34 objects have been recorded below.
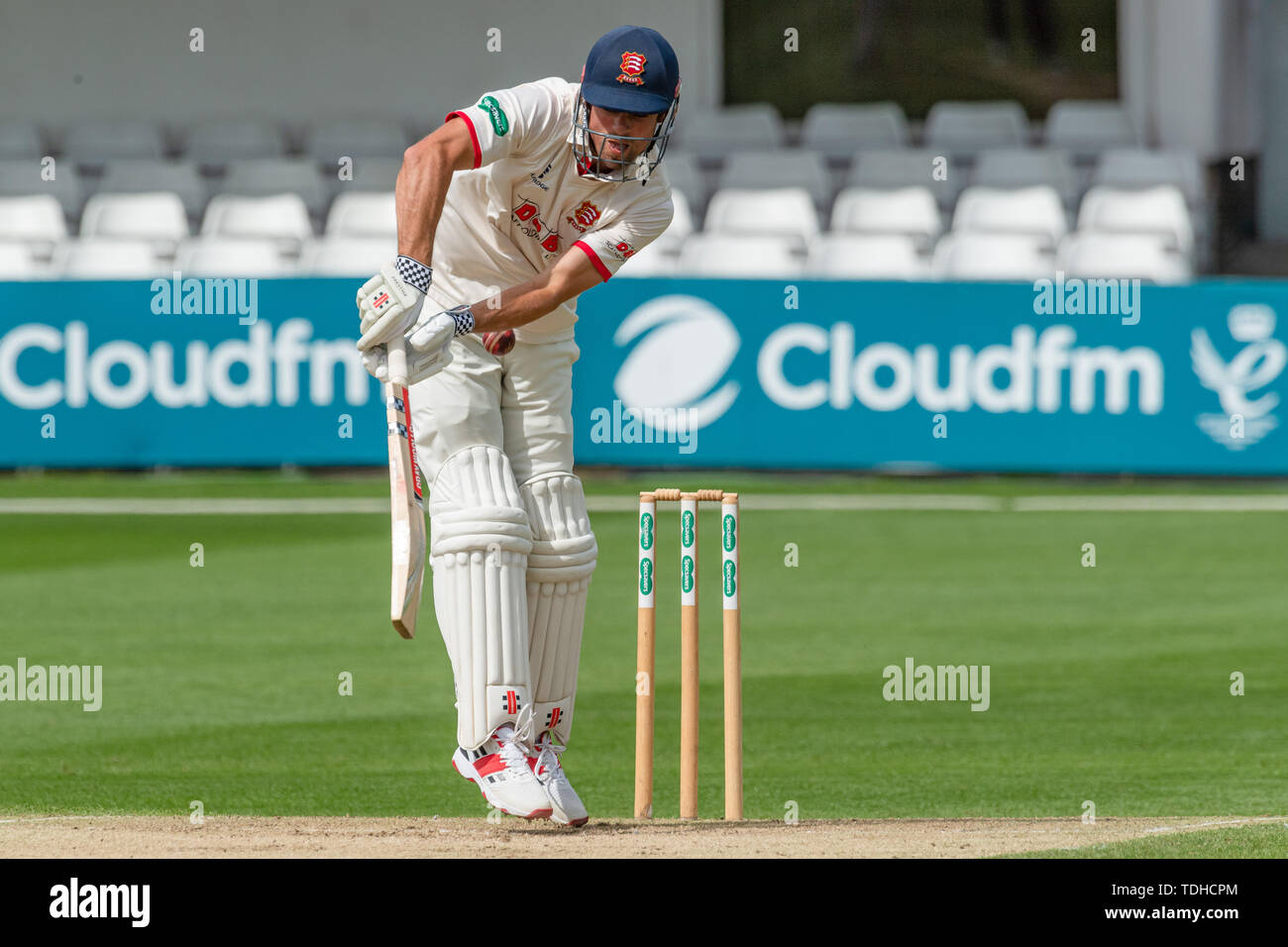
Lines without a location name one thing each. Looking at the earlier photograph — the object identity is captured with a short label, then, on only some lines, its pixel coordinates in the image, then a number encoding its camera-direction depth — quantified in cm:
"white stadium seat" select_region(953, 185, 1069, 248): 1625
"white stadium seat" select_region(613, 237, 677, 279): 1520
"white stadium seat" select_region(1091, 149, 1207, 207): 1675
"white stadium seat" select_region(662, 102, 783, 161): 1822
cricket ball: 516
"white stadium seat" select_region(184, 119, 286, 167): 1895
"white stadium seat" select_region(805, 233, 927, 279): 1576
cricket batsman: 492
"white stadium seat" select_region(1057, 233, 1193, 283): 1533
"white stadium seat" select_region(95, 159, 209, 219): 1777
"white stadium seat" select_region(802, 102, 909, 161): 1841
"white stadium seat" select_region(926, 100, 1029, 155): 1836
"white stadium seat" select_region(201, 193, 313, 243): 1683
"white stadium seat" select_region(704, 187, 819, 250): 1641
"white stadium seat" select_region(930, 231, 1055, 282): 1550
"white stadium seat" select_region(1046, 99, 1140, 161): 1822
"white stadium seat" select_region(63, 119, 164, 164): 1898
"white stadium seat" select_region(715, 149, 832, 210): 1733
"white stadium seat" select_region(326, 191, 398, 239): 1639
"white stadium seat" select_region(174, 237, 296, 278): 1616
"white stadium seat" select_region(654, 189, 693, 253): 1605
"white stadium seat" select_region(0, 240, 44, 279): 1659
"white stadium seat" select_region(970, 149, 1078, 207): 1719
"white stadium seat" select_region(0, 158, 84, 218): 1762
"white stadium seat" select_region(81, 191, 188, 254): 1705
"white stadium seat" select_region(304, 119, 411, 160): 1881
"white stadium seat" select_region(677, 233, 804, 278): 1592
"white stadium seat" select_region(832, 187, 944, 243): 1638
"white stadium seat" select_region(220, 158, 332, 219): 1758
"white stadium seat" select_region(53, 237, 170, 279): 1638
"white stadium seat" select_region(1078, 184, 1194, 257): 1592
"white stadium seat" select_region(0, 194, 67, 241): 1702
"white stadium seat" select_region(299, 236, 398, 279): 1570
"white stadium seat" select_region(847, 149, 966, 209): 1716
